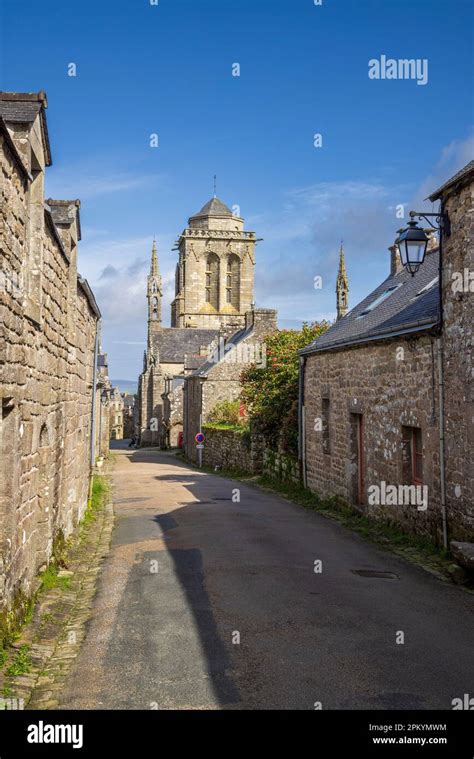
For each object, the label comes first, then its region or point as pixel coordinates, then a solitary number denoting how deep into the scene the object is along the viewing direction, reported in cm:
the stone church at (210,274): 7200
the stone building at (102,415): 2866
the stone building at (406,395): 937
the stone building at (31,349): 573
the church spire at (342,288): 5238
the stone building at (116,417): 7906
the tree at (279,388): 2102
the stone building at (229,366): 3384
